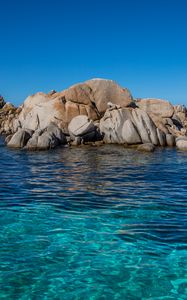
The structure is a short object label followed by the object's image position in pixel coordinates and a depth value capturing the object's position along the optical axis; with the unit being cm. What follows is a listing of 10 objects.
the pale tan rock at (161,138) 3696
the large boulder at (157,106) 4779
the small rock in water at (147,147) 3160
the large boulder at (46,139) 3325
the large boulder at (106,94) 4426
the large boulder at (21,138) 3551
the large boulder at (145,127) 3616
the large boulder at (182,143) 3440
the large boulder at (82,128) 3680
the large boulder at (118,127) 3598
